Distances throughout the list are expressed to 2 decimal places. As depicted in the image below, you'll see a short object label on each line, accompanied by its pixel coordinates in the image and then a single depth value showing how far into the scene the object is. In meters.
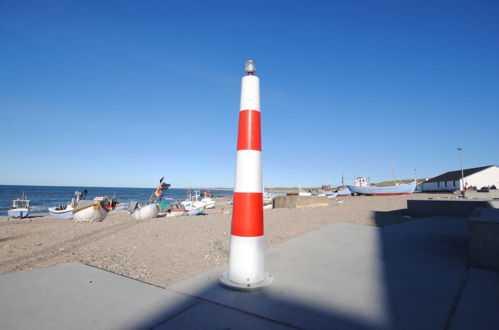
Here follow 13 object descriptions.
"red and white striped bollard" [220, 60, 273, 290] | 3.06
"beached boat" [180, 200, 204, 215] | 23.34
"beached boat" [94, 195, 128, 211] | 35.03
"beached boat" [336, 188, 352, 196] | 58.05
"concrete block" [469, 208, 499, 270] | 3.45
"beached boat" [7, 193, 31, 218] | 27.14
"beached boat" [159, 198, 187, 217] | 23.00
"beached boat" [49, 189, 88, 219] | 24.39
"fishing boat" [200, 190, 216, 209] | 37.32
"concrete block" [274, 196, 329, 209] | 17.75
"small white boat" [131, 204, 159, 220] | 16.97
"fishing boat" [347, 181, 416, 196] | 45.47
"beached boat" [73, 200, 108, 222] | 16.09
